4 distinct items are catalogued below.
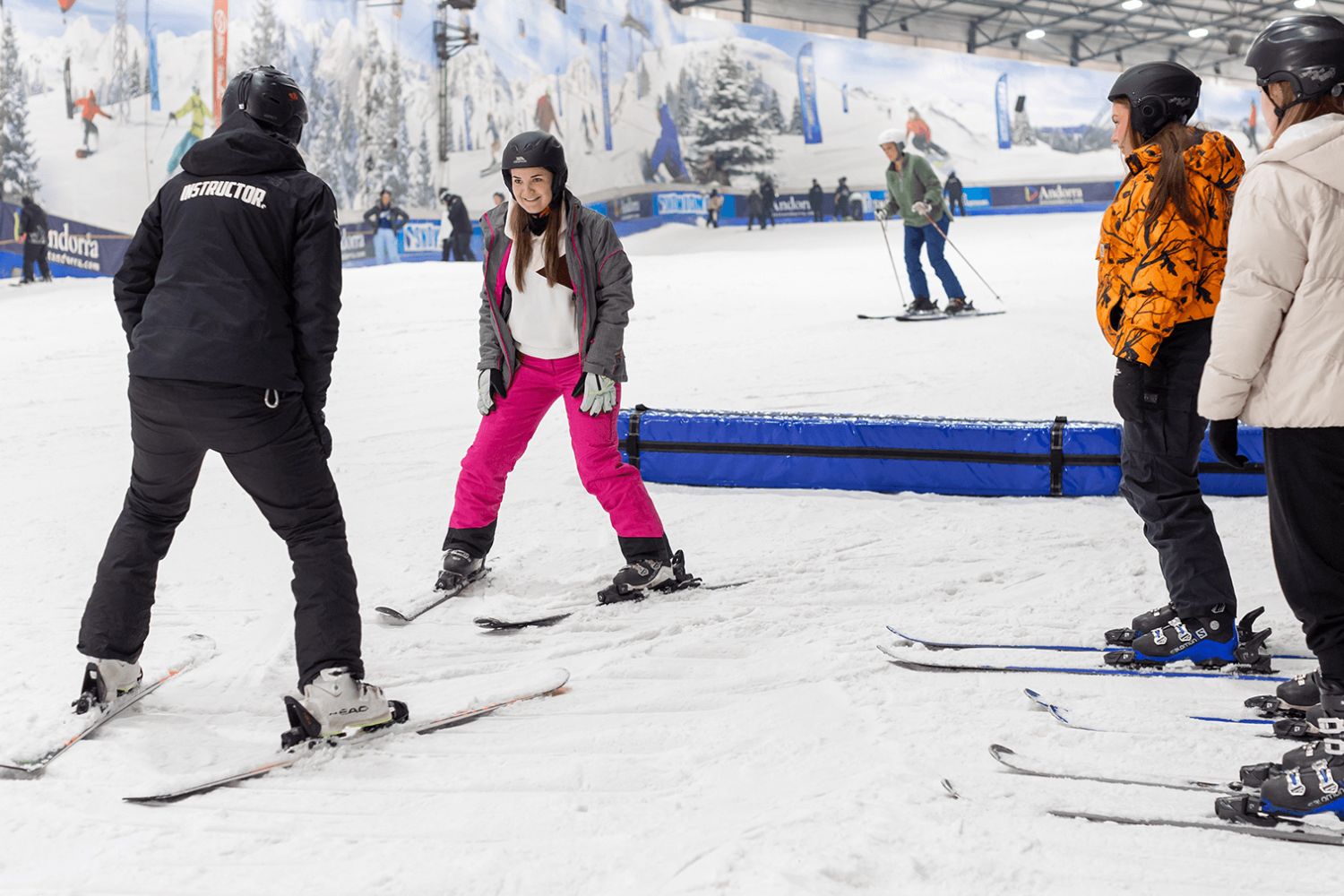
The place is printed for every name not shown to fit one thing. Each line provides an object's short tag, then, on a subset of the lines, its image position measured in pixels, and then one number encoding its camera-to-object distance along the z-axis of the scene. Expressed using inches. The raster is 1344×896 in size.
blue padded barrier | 180.7
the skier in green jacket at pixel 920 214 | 351.6
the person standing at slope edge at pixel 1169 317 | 111.2
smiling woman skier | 140.0
